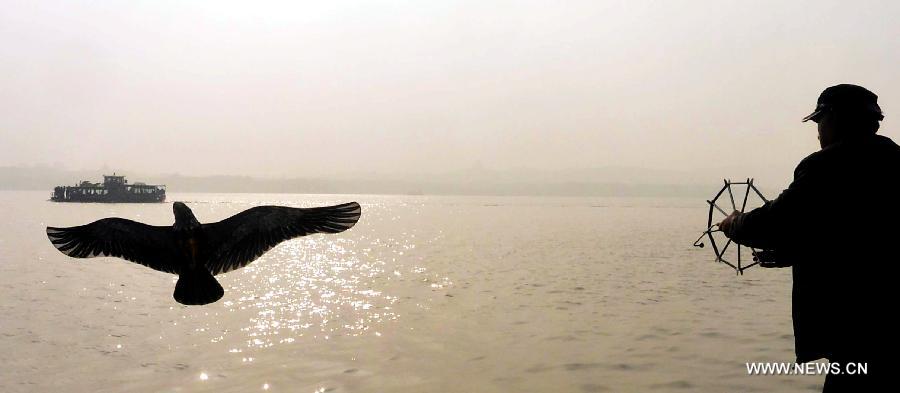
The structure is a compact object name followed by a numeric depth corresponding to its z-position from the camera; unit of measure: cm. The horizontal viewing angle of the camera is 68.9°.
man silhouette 392
